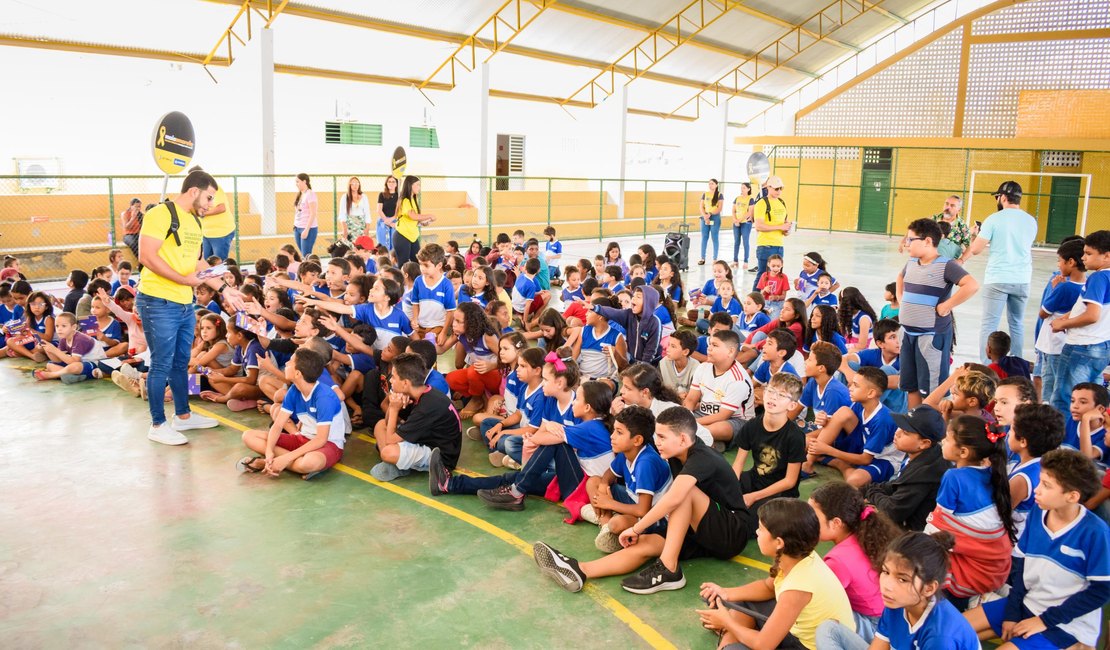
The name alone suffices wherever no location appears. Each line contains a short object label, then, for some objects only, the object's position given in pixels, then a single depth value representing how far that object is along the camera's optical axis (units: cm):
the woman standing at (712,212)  1536
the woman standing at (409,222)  1089
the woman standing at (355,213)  1211
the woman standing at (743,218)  1434
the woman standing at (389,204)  1130
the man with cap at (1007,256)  729
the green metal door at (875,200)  2641
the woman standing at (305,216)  1165
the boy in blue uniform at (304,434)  535
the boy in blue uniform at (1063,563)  318
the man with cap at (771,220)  1126
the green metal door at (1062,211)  2311
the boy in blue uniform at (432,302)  770
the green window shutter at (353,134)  2091
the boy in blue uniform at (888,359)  632
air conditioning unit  1566
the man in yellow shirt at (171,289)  571
